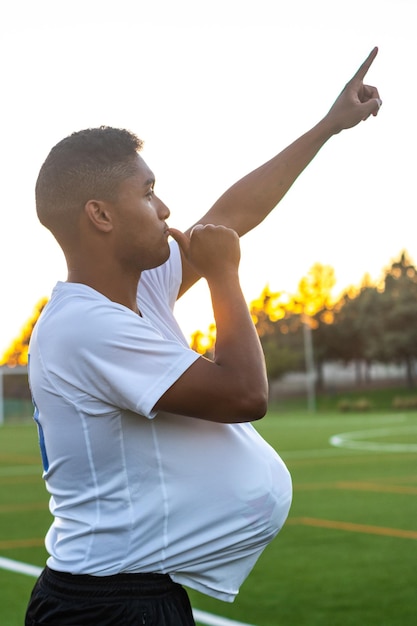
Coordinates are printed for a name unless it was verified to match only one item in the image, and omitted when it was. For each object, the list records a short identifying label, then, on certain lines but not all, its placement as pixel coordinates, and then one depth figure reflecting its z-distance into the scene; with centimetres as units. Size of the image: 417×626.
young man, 241
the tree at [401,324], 8031
